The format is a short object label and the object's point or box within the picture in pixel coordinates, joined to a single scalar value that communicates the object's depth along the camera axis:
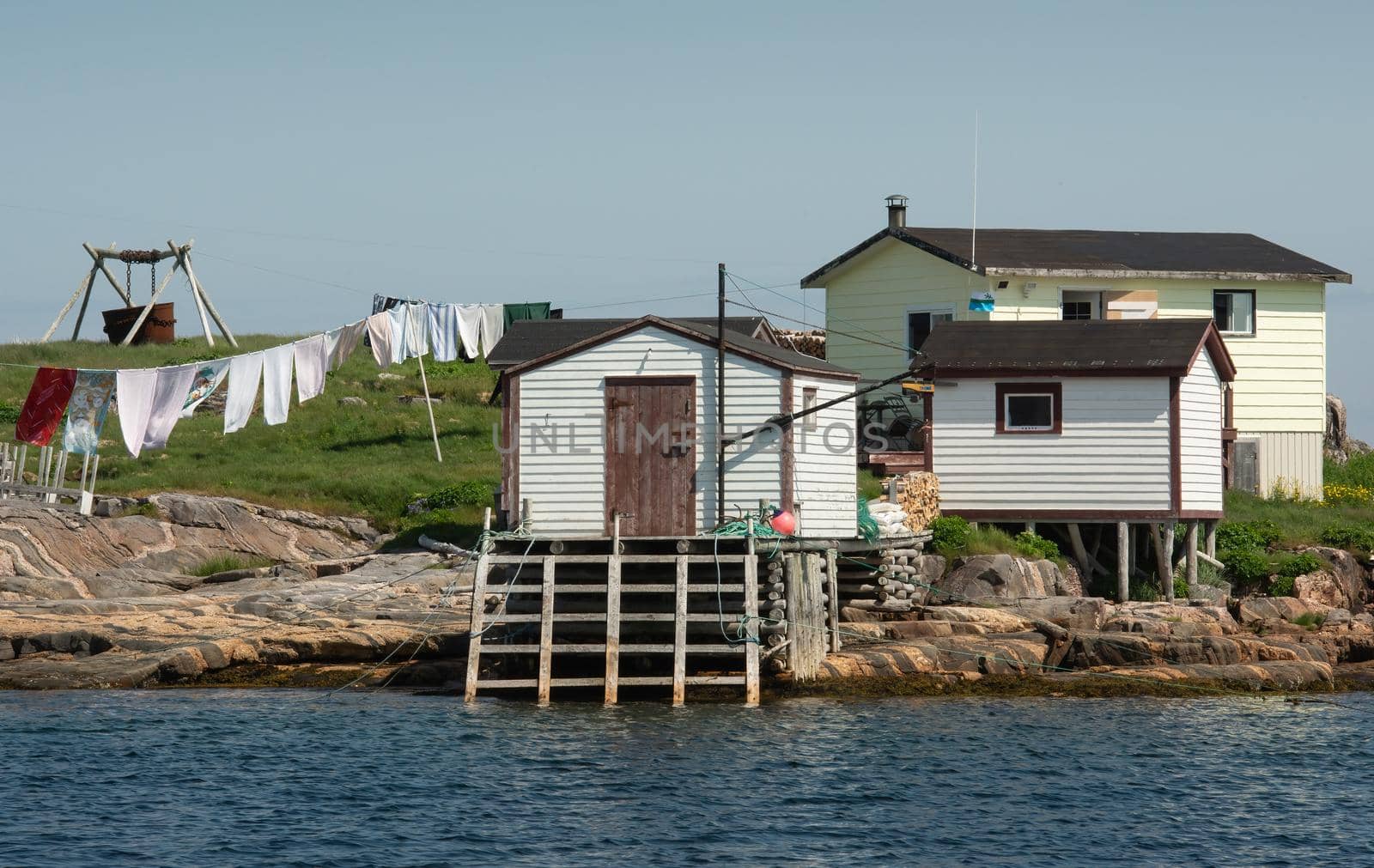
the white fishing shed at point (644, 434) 26.61
